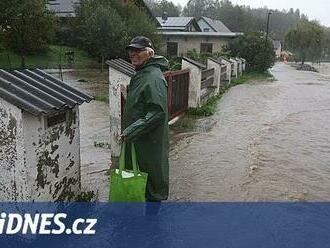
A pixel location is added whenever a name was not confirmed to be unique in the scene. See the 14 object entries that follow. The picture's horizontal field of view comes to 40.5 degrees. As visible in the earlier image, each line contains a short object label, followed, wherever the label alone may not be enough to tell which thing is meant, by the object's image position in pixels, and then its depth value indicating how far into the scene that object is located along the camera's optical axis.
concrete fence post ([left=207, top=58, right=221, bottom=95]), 16.69
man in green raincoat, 3.77
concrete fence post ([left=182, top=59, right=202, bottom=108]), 11.95
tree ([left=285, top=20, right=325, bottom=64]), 64.94
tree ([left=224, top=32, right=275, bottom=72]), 34.27
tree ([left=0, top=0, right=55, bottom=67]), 25.94
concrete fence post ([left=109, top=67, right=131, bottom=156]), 6.71
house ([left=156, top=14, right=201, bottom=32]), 53.51
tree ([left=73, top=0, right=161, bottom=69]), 30.34
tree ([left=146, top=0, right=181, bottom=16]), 98.94
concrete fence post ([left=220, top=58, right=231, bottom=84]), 22.27
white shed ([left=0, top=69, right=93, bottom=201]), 3.65
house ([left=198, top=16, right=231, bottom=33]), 65.69
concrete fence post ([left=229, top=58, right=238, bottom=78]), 25.55
